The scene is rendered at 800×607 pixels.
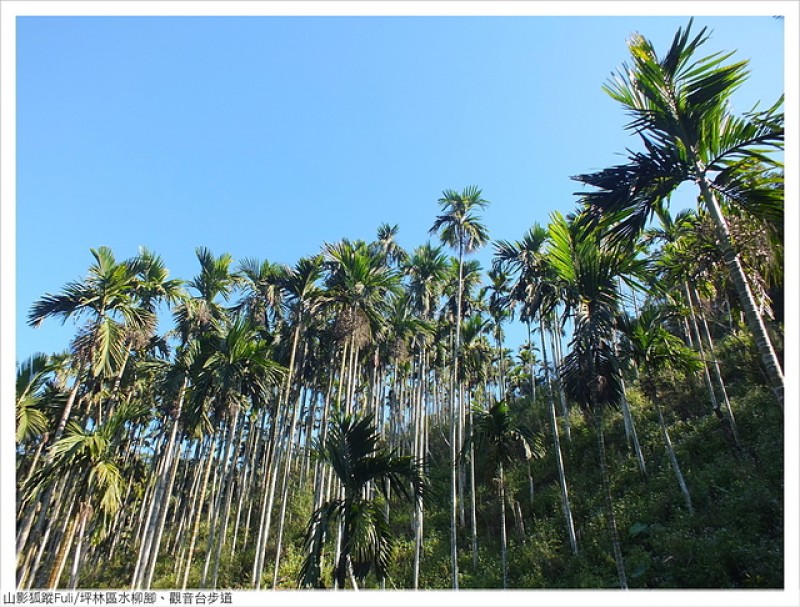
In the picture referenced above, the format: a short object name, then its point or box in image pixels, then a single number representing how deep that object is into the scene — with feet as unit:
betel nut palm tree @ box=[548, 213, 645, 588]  27.86
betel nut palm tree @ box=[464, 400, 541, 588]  48.33
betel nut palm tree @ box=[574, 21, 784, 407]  17.53
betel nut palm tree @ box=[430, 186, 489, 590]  79.05
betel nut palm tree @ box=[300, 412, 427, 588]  25.31
